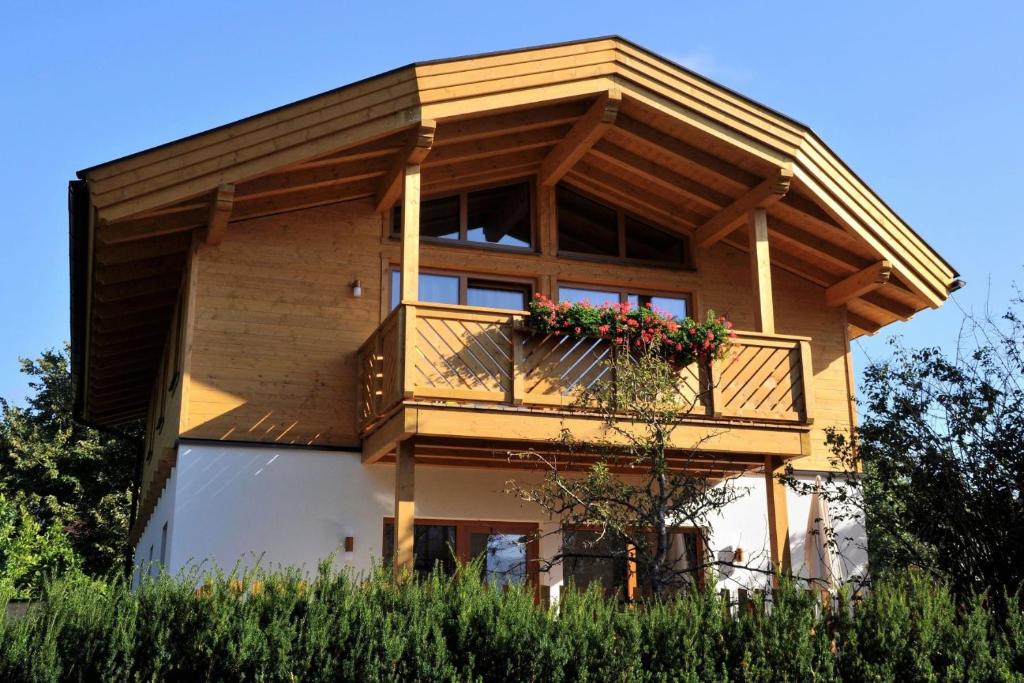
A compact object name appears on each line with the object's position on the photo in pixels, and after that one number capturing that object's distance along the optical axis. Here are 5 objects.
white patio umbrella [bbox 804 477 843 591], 11.80
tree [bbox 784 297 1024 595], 8.70
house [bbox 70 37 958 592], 10.27
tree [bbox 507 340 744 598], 9.10
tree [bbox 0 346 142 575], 28.28
